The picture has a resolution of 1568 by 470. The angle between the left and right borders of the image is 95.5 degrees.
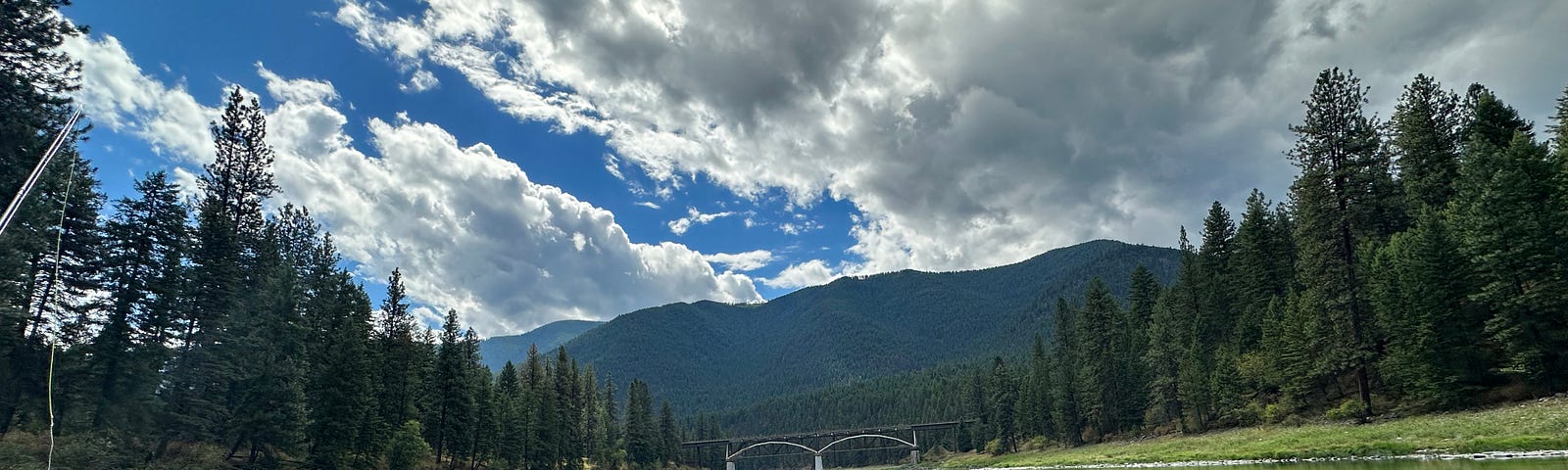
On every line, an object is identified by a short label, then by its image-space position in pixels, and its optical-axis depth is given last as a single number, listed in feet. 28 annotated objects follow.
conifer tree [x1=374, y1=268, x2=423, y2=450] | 195.83
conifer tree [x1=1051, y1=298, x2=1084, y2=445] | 280.72
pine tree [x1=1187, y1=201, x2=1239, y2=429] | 181.88
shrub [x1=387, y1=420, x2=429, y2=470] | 180.86
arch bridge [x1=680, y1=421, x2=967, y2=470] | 501.97
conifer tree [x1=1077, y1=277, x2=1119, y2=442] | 255.29
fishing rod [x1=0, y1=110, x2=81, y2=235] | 39.50
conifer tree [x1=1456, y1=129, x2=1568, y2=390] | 100.99
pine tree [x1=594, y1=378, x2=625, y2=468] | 369.24
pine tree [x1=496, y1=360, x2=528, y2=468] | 255.91
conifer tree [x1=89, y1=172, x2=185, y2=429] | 127.13
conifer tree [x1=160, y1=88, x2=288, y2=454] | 139.54
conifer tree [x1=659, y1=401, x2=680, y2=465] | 464.24
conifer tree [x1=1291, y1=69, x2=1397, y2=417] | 124.57
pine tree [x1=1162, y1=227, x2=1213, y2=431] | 191.01
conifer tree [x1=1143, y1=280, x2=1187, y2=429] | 209.87
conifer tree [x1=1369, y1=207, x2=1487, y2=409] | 112.37
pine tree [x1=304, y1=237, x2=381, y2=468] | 160.43
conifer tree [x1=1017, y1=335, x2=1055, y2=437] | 318.65
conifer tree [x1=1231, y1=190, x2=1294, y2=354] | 185.78
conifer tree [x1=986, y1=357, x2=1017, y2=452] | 340.59
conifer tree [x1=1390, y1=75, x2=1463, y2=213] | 140.87
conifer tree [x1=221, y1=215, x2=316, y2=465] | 148.56
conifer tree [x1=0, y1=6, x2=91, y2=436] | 98.99
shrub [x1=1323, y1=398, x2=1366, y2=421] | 123.13
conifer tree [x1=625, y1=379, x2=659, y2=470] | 404.57
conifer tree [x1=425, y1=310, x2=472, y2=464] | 219.82
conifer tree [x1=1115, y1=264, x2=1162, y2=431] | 245.86
